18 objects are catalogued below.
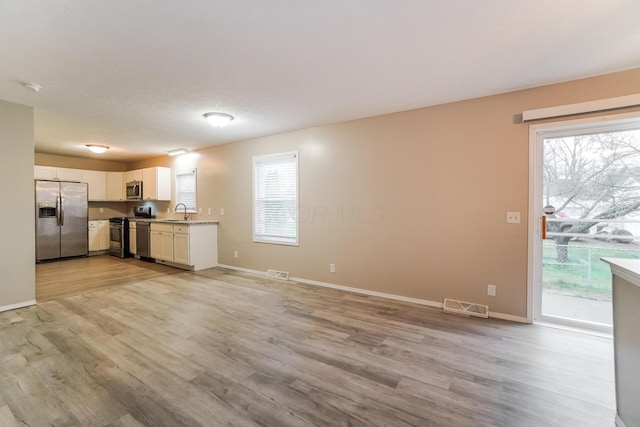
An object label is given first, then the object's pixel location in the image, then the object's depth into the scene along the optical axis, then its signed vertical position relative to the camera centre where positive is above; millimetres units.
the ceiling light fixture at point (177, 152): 5833 +1347
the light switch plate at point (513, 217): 2859 -76
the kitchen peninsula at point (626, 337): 1300 -663
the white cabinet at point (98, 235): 6621 -620
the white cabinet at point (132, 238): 6311 -651
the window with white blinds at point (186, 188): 5969 +542
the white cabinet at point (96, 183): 6668 +739
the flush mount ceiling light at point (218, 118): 3578 +1271
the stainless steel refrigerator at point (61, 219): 5688 -183
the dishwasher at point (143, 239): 5961 -651
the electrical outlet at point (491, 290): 2980 -903
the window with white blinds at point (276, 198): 4527 +224
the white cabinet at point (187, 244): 5098 -672
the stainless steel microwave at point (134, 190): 6625 +534
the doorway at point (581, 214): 2527 -35
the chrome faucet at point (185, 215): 6098 -91
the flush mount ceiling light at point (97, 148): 5371 +1313
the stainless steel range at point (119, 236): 6438 -629
